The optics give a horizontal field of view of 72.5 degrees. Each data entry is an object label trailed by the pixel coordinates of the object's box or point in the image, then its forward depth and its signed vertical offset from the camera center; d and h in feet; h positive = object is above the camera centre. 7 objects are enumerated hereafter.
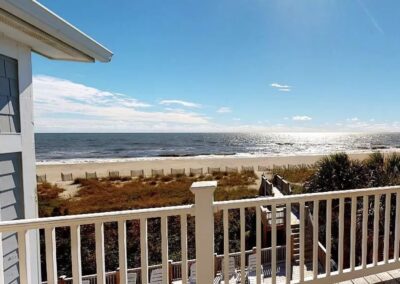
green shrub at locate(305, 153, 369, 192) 24.82 -4.34
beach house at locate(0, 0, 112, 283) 6.53 +0.89
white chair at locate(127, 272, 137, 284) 15.97 -8.59
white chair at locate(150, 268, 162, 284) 16.17 -8.75
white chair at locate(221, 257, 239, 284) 16.68 -8.98
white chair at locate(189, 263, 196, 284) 16.23 -8.64
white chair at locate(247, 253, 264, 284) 17.98 -9.18
